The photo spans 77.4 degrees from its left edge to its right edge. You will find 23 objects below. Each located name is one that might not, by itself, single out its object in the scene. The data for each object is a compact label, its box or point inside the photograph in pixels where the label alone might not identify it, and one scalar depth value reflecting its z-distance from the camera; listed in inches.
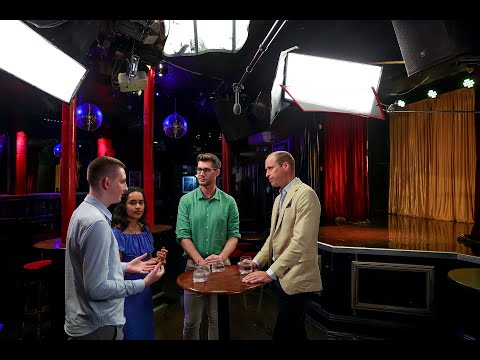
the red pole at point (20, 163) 439.2
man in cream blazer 90.5
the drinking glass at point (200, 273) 86.5
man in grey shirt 57.8
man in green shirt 108.7
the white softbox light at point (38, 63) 67.3
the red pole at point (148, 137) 196.2
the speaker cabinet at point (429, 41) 64.4
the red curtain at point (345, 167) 275.0
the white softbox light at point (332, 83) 91.4
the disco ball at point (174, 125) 259.6
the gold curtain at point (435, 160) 251.6
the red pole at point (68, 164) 173.9
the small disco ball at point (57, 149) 389.9
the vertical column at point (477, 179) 151.6
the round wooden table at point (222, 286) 79.3
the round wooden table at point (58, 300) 134.4
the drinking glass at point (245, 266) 93.4
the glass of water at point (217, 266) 97.7
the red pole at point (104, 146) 443.8
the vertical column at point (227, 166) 331.3
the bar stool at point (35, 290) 137.3
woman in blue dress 97.2
